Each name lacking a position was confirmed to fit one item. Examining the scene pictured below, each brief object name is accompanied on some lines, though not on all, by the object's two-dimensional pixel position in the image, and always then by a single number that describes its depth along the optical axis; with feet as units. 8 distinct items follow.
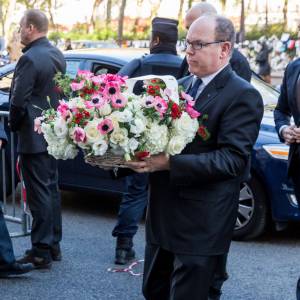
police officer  18.39
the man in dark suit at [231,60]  16.72
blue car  20.62
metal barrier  21.35
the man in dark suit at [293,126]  13.79
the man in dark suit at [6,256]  17.30
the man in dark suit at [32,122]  17.74
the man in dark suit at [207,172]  10.56
